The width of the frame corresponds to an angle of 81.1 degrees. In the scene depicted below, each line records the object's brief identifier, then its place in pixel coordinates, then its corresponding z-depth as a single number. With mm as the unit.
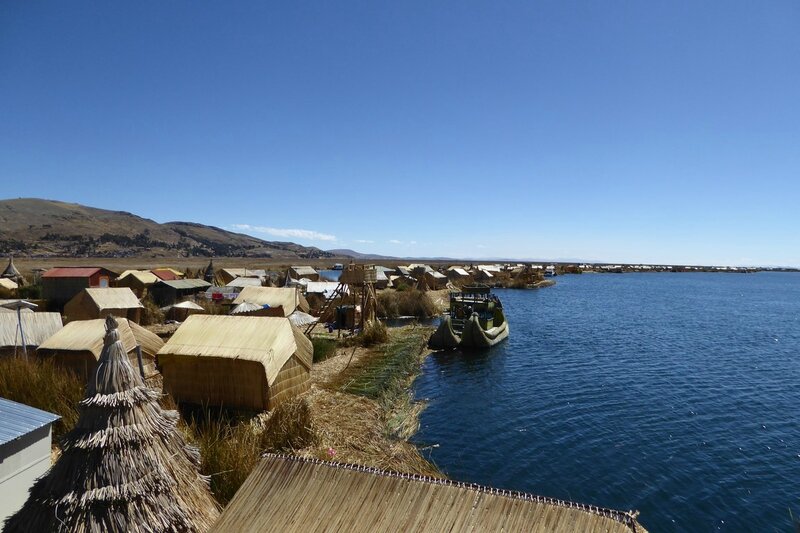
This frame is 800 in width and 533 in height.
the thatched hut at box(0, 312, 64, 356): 16641
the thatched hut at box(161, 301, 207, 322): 33000
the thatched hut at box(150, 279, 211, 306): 38875
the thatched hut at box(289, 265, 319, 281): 62838
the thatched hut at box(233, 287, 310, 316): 30312
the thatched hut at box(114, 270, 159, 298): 40094
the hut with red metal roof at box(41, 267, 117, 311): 35594
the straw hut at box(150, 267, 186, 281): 48375
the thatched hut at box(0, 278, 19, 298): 39469
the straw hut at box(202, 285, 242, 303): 39000
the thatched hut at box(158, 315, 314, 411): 13992
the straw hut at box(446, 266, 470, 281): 81750
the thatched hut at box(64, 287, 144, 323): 27719
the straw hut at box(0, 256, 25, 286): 44844
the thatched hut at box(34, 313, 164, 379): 14875
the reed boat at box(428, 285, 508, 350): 30125
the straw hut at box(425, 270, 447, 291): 68625
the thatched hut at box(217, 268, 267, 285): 57594
